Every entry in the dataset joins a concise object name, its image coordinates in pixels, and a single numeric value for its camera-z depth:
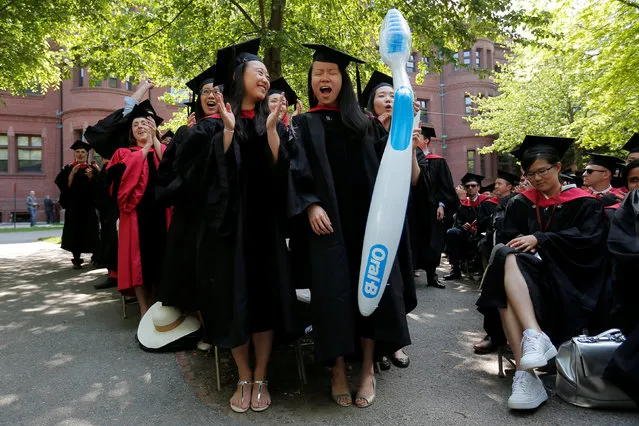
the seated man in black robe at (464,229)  8.16
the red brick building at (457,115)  31.83
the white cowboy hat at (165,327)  3.91
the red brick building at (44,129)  24.53
